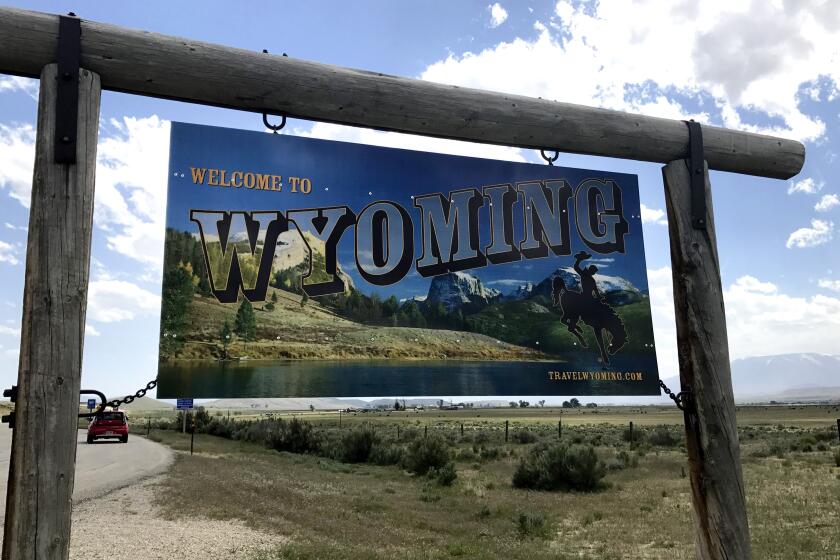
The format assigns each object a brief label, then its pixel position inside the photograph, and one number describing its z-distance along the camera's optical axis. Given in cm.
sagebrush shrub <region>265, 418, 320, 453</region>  3514
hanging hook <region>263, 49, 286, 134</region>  358
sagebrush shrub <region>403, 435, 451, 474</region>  2475
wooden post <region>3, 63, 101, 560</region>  273
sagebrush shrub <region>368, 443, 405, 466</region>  2828
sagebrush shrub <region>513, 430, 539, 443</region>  4156
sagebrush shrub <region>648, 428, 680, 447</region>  3834
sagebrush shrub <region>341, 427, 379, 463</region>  2969
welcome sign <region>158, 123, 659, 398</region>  337
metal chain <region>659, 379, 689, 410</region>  391
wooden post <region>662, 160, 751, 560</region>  375
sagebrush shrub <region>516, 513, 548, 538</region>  1354
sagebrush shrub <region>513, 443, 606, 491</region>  1991
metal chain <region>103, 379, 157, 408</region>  308
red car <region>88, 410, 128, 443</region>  3325
